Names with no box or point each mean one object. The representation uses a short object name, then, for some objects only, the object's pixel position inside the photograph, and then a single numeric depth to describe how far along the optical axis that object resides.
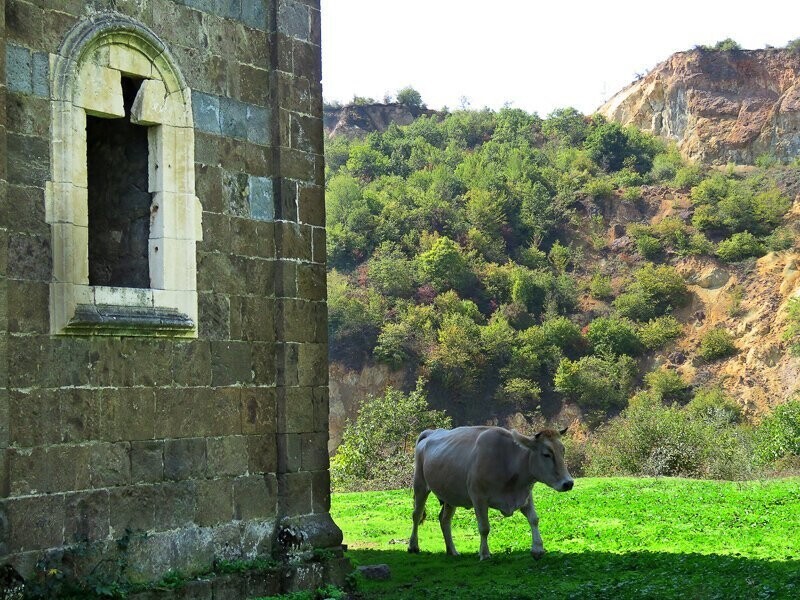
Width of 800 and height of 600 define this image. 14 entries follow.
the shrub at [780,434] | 29.81
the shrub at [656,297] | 54.56
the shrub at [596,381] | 49.84
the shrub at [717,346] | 50.72
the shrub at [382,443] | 28.98
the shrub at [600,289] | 56.97
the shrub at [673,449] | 24.55
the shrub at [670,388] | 49.00
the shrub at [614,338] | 52.72
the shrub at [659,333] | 52.75
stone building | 8.28
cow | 12.88
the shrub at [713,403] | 44.22
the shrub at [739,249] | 55.36
